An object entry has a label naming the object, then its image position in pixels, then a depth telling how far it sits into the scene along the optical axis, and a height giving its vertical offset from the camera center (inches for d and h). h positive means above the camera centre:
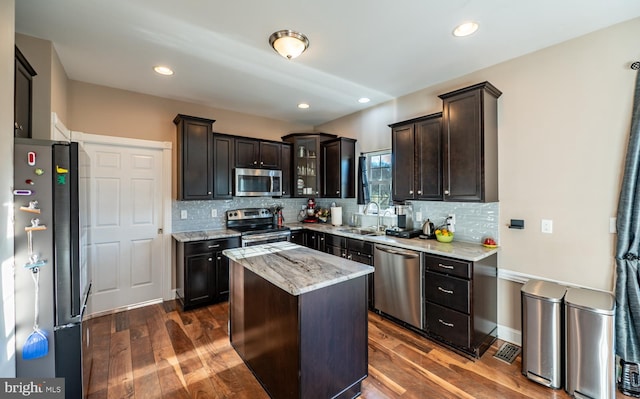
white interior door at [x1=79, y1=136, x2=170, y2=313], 128.5 -12.2
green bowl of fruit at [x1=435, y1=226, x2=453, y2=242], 118.1 -16.0
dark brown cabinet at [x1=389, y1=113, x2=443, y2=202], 119.5 +19.8
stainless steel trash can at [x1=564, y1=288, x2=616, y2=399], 73.3 -42.4
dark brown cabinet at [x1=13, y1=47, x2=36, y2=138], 71.4 +30.5
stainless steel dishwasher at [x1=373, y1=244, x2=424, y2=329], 110.9 -37.7
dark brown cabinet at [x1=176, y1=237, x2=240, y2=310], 133.0 -37.2
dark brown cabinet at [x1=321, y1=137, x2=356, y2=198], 170.7 +21.7
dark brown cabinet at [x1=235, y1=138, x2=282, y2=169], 161.0 +29.8
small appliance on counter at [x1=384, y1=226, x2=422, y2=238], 130.9 -16.6
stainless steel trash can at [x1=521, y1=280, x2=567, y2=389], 81.0 -43.2
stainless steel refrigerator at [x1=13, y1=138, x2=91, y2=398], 61.0 -12.6
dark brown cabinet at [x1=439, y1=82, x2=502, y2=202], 102.0 +22.7
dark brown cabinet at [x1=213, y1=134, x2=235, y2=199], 151.6 +20.5
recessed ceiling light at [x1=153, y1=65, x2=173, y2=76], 111.3 +56.5
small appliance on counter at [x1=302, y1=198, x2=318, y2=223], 194.5 -8.9
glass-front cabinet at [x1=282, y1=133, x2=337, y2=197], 181.3 +26.6
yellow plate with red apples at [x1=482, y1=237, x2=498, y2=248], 108.0 -18.1
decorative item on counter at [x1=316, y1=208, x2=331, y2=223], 193.5 -11.0
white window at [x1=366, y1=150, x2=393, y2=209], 156.3 +14.1
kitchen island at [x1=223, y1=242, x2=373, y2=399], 66.7 -34.5
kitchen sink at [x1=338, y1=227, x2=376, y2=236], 148.7 -18.4
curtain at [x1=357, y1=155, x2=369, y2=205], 166.2 +10.7
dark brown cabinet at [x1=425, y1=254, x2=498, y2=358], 95.8 -39.5
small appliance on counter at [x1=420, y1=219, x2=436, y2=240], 127.9 -15.1
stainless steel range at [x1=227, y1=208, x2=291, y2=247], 150.6 -16.7
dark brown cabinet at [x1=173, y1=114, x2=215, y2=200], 139.1 +23.5
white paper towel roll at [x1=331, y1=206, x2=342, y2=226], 179.2 -10.9
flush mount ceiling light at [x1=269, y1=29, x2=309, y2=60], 86.6 +52.5
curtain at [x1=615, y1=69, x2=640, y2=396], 77.4 -17.4
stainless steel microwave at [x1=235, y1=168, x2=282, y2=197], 159.2 +11.2
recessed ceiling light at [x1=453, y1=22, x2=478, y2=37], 83.4 +55.3
